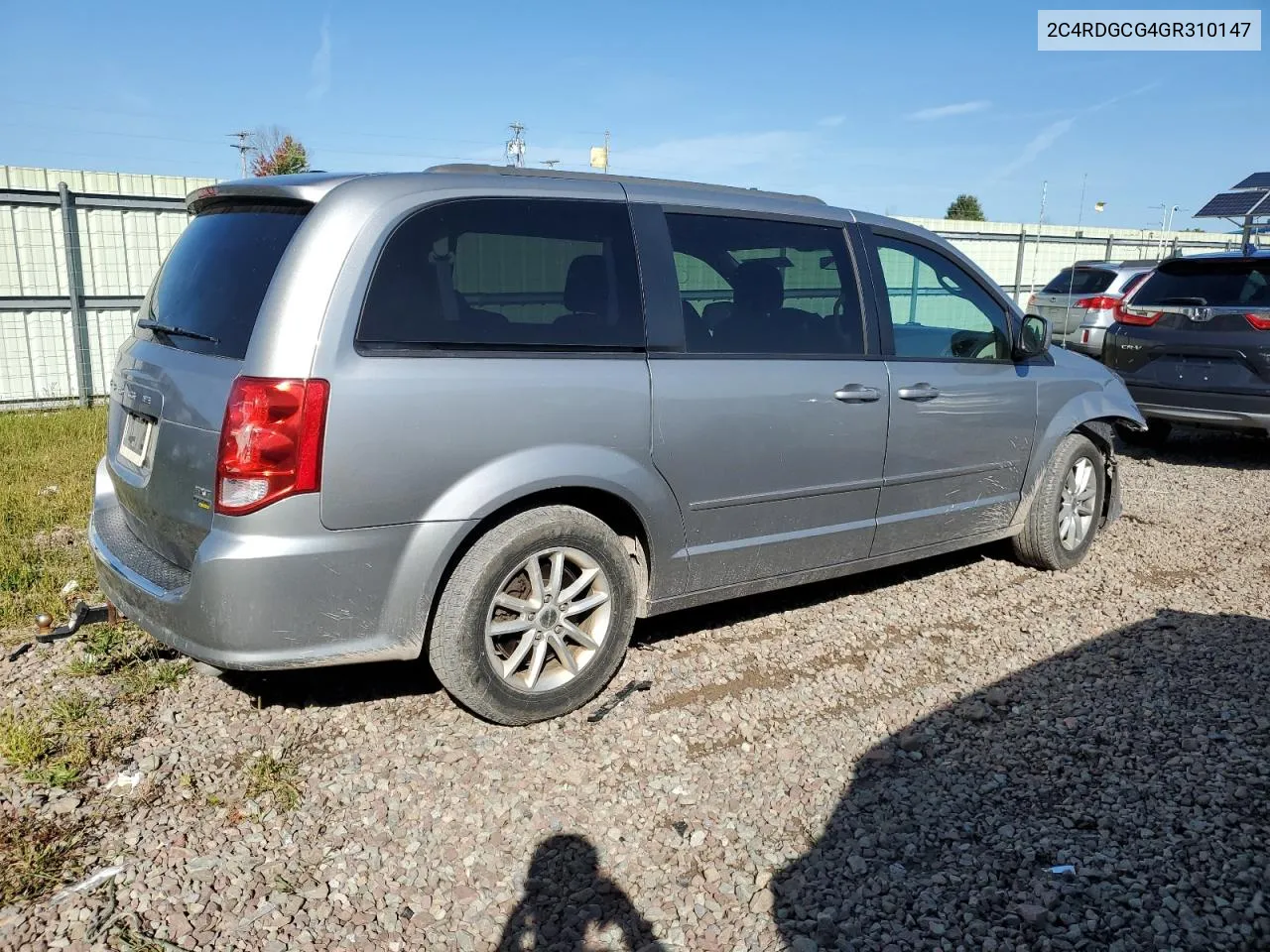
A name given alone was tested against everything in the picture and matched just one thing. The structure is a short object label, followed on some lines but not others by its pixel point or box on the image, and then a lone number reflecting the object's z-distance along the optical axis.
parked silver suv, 13.27
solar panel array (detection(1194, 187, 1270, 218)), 13.36
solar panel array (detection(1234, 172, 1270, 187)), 14.41
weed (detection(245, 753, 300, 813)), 3.07
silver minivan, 3.01
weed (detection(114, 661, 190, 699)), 3.77
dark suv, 8.03
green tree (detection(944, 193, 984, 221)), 61.97
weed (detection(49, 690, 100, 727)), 3.52
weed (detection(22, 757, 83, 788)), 3.12
